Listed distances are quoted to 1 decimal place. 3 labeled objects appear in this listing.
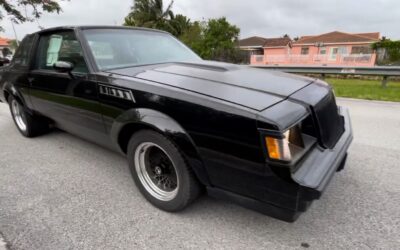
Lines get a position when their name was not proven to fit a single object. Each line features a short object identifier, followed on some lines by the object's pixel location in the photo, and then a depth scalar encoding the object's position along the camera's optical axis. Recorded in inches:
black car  64.6
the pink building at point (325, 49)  829.8
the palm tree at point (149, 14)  1251.8
